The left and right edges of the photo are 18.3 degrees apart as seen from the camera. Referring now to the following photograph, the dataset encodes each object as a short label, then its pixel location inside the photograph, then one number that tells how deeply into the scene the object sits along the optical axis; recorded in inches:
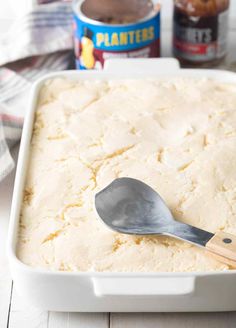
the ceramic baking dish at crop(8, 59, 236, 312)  22.8
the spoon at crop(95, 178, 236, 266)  23.7
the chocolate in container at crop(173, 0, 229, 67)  35.3
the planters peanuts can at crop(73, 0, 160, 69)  34.4
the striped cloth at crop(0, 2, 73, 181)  35.5
